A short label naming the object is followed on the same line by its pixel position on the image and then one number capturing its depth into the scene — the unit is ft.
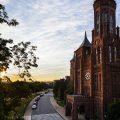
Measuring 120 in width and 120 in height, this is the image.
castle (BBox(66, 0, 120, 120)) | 70.62
